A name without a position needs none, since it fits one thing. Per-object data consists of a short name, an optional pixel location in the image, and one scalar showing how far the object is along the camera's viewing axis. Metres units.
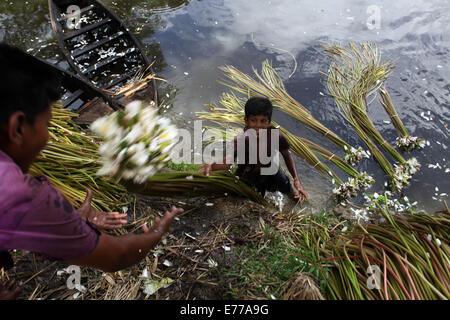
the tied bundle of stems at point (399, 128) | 3.35
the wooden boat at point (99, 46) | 4.26
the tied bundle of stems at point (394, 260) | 1.58
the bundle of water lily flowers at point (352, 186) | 3.06
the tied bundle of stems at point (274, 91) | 3.71
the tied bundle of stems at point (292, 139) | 3.36
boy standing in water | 2.31
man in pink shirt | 0.93
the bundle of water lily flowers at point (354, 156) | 3.37
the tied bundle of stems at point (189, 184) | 2.38
